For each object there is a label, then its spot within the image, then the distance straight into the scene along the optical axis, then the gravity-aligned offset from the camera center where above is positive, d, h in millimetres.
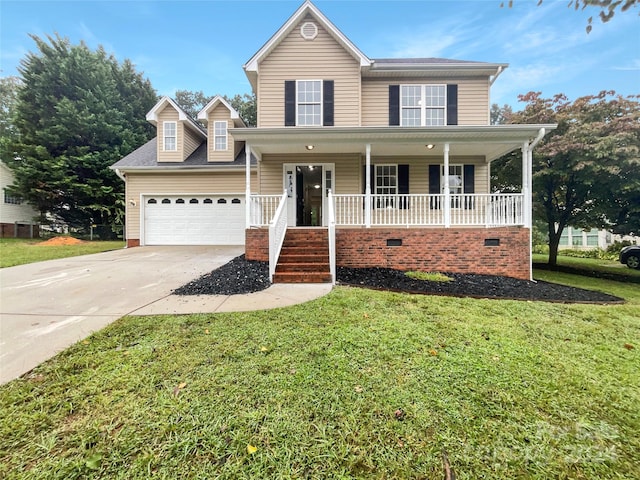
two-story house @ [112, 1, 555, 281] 7551 +2754
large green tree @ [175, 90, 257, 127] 23153 +13414
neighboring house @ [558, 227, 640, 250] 20766 -149
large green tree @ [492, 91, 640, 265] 9133 +2670
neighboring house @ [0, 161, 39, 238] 18297 +1645
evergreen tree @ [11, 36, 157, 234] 16750 +6393
